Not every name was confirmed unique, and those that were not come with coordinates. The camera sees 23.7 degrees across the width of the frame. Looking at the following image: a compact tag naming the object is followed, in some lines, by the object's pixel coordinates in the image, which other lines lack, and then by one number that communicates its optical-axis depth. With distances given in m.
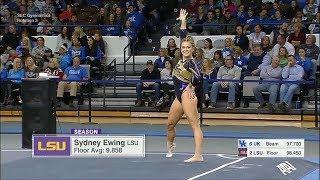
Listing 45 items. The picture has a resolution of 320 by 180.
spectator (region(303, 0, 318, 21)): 18.62
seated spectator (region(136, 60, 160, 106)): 16.66
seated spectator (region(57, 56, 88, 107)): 17.08
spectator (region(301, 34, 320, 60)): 16.73
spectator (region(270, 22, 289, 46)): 17.66
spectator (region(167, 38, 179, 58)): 17.75
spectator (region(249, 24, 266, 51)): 17.72
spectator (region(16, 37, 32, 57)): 18.49
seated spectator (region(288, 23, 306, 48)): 17.27
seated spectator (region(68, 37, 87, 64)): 18.47
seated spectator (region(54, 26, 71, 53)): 19.38
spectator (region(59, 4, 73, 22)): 21.09
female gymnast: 10.68
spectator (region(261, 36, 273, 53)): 17.25
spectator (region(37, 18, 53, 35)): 20.56
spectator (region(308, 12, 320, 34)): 17.98
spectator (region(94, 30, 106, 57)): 18.94
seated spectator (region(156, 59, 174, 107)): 16.56
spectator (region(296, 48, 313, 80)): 16.20
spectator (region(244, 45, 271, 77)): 16.75
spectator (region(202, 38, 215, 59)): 17.55
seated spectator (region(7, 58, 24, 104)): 17.31
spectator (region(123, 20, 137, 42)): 19.75
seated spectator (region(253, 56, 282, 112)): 15.91
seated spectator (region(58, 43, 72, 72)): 18.06
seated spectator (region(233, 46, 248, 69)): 17.02
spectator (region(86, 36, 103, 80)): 18.28
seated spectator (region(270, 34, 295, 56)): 16.78
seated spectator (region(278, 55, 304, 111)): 15.73
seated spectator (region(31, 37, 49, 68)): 18.66
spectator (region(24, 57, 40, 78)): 17.11
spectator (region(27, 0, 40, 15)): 21.62
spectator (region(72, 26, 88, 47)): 18.80
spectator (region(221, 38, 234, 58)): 17.31
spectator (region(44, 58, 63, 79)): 17.31
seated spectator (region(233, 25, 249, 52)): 17.89
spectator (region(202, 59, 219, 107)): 16.17
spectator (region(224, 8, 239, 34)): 19.20
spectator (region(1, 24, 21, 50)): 19.77
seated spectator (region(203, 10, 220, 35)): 19.19
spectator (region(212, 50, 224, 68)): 16.87
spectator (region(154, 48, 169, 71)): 17.45
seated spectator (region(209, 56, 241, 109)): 16.20
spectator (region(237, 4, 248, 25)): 19.38
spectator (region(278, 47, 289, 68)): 16.33
